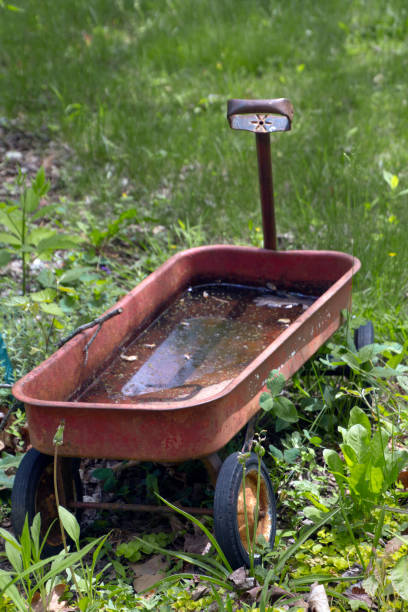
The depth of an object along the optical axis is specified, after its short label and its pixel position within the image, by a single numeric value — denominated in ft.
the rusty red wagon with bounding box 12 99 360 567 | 6.70
